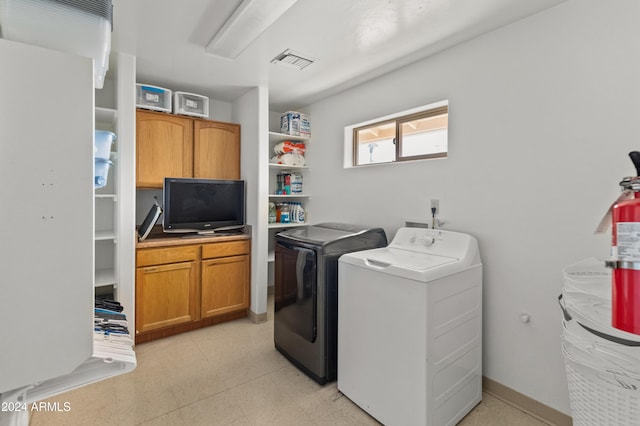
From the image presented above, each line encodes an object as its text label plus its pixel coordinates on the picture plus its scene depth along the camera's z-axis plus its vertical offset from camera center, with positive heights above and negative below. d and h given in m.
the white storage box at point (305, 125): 3.59 +1.02
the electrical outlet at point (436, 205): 2.31 +0.04
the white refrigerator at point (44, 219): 0.70 -0.03
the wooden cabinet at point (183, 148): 2.81 +0.62
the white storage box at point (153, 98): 2.74 +1.04
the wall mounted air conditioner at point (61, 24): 0.76 +0.50
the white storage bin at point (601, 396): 0.84 -0.56
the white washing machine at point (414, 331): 1.57 -0.70
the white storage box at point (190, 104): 2.95 +1.06
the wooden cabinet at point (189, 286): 2.63 -0.75
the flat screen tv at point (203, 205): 2.89 +0.04
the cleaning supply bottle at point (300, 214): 3.67 -0.06
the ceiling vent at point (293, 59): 2.36 +1.24
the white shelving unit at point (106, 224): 2.65 -0.15
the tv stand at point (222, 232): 3.11 -0.25
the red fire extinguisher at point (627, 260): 0.82 -0.14
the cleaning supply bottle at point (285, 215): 3.66 -0.07
